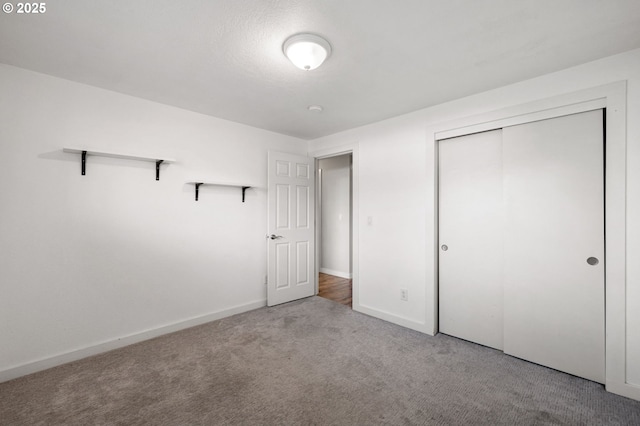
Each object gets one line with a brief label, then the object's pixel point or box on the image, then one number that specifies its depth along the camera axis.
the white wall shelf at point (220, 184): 3.04
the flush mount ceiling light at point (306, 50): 1.73
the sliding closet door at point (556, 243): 2.04
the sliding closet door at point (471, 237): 2.54
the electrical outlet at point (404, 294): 3.05
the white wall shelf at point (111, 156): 2.29
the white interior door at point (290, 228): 3.68
